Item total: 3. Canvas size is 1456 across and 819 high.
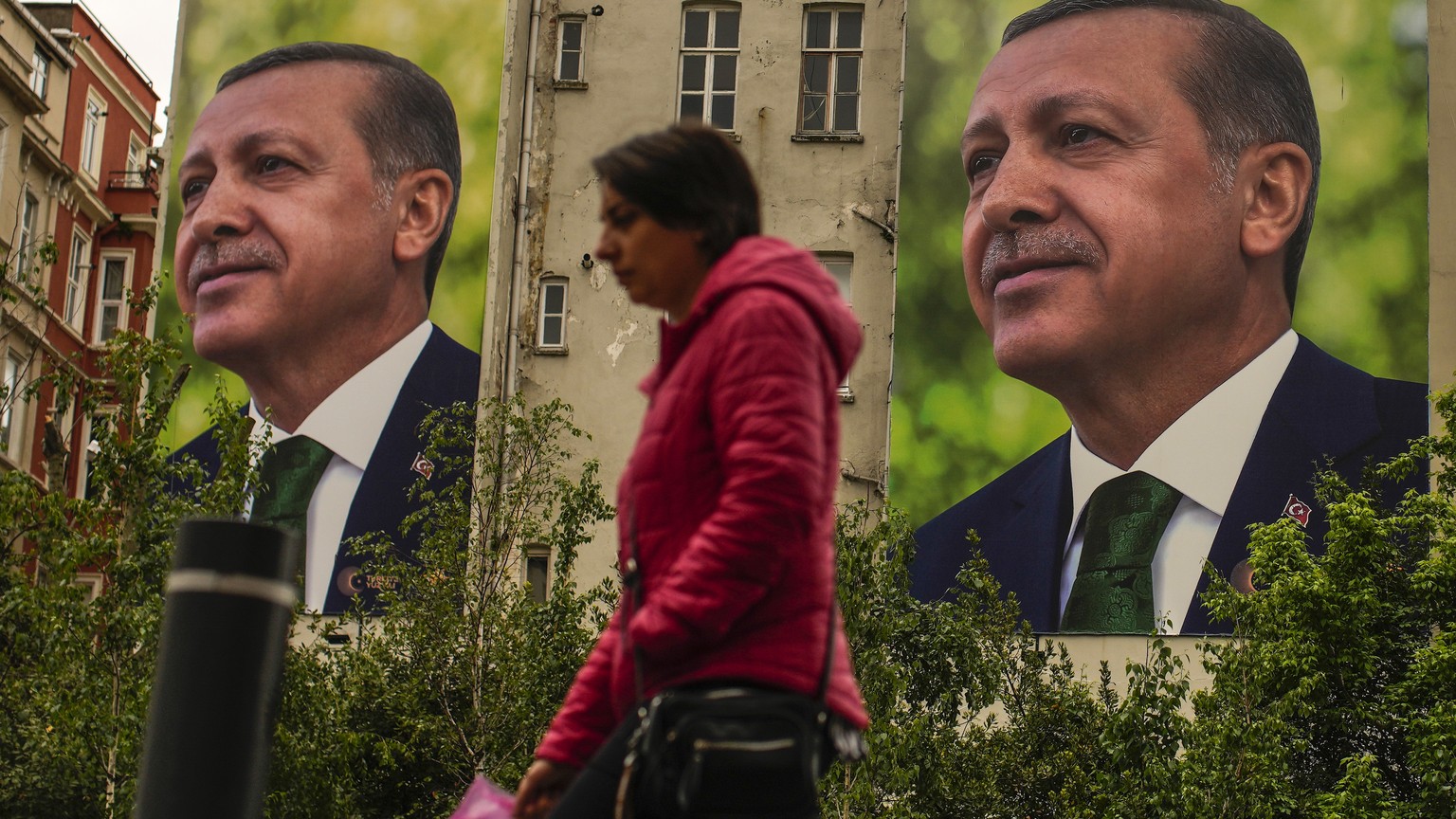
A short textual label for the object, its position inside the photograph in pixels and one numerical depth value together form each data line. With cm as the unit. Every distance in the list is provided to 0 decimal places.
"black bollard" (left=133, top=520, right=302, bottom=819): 381
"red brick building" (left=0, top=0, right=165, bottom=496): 4353
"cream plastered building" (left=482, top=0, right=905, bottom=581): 3412
